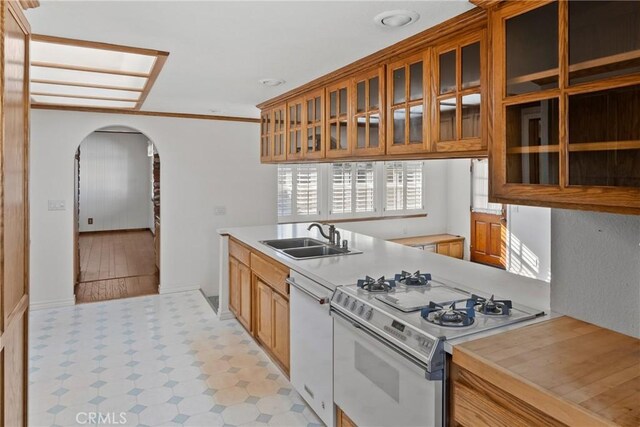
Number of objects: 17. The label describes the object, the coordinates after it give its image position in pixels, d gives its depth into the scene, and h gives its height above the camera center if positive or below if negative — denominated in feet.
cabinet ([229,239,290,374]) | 9.71 -2.39
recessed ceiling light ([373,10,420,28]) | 6.29 +2.91
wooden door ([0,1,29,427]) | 4.80 -0.15
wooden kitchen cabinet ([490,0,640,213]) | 4.06 +1.11
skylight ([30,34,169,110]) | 8.28 +3.27
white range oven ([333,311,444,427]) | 5.17 -2.46
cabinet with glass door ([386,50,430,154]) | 7.30 +1.87
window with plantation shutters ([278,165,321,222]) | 19.99 +0.72
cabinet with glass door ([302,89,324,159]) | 10.83 +2.20
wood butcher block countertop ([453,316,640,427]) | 3.64 -1.64
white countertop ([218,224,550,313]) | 6.93 -1.25
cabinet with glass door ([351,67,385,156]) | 8.42 +1.97
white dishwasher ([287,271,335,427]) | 7.62 -2.66
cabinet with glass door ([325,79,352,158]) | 9.65 +2.08
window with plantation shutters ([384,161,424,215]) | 23.82 +1.16
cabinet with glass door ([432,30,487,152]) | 6.28 +1.77
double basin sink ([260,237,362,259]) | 10.66 -1.09
